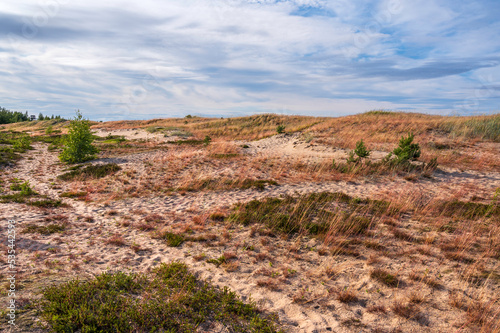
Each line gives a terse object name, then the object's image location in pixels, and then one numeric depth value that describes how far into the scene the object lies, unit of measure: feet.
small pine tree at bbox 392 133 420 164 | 52.44
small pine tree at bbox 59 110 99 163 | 65.31
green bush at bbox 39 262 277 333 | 14.10
